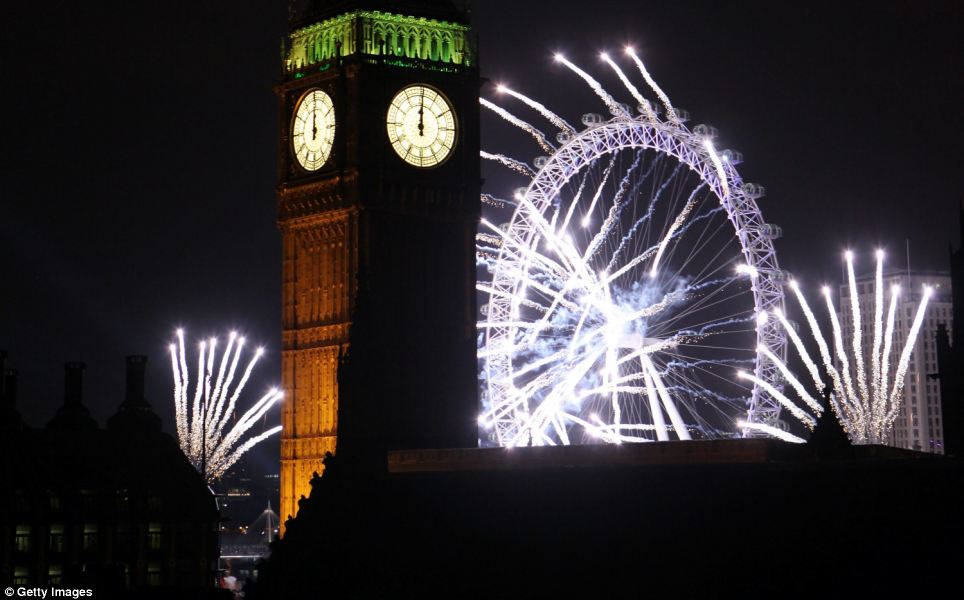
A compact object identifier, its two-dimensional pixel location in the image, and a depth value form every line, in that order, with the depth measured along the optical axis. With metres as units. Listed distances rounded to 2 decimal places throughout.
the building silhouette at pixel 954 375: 115.38
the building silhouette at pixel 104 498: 126.44
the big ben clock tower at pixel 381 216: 101.75
